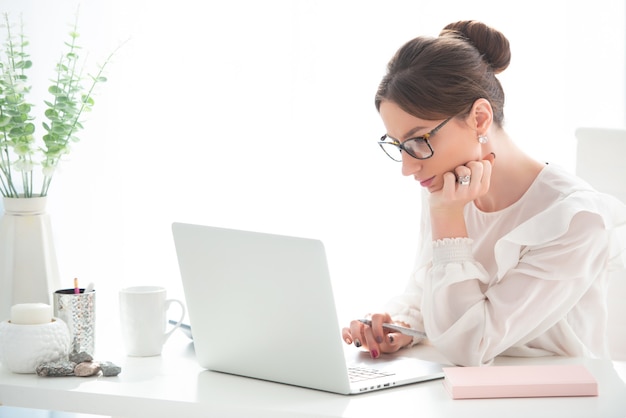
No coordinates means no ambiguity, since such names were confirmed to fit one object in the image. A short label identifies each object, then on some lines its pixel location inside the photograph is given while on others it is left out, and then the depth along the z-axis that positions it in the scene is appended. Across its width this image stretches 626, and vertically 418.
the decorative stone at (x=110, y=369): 2.18
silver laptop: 2.07
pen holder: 2.28
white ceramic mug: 2.30
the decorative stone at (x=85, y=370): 2.18
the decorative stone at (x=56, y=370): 2.18
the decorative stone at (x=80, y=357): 2.21
